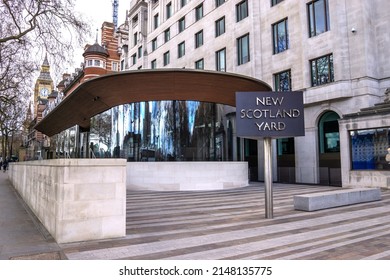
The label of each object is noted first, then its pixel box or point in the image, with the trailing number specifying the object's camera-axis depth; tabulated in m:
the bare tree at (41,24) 12.98
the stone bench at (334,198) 10.79
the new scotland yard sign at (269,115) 9.53
